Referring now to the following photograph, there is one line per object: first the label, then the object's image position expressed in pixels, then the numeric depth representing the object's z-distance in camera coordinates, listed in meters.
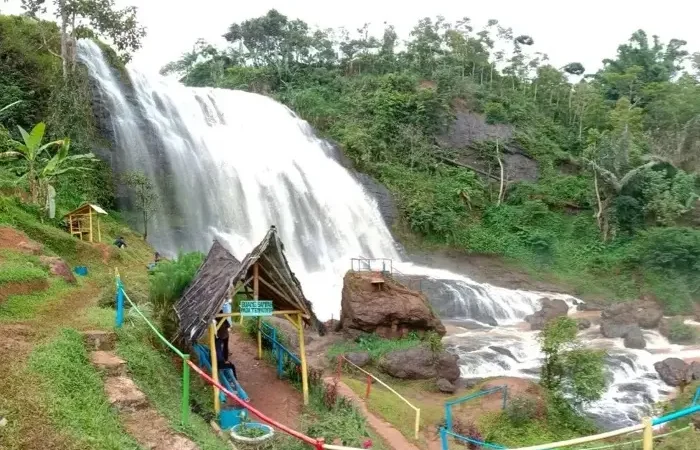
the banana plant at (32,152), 15.72
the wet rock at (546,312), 22.17
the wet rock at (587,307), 25.55
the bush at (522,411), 12.41
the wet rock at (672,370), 16.61
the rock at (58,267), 12.20
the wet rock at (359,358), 16.17
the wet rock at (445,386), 15.08
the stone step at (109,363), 7.64
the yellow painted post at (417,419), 11.44
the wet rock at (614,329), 20.86
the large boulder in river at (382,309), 18.28
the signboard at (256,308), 9.31
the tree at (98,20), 21.31
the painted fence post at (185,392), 6.91
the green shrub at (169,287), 10.04
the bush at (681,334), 20.80
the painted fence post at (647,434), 3.62
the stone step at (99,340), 8.34
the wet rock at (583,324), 22.11
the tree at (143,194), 21.11
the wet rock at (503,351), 18.14
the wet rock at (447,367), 15.85
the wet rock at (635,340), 19.77
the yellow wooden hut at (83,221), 16.95
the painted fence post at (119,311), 9.33
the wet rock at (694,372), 16.47
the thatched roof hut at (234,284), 8.88
